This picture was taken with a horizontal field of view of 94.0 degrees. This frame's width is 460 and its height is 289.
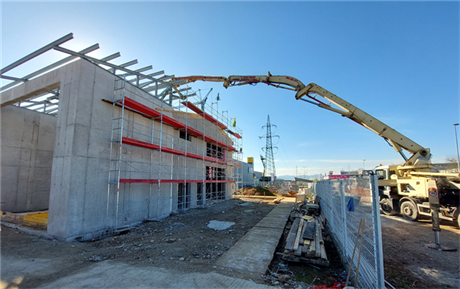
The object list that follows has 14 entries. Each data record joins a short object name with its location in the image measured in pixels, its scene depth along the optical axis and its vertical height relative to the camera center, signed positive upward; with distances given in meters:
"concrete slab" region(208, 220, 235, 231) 9.46 -2.37
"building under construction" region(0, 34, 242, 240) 7.86 +1.19
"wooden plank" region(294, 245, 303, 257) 5.49 -2.00
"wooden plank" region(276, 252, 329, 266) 5.18 -2.13
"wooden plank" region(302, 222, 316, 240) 6.48 -1.85
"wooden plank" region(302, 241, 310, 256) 5.41 -1.97
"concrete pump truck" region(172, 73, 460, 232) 9.66 +0.00
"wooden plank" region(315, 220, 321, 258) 5.27 -1.94
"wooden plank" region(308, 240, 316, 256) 5.31 -1.93
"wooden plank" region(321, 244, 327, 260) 5.21 -1.99
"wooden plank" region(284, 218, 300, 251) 5.84 -1.99
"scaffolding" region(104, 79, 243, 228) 9.40 +0.78
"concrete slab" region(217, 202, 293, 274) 5.23 -2.23
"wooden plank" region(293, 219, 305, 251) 5.86 -1.94
